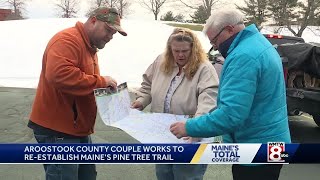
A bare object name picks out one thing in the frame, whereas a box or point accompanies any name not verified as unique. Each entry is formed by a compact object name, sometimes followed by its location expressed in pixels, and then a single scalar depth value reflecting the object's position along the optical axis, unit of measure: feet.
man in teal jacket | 5.36
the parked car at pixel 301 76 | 15.89
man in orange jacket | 6.56
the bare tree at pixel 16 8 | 107.46
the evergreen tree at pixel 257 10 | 83.10
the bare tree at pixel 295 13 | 68.41
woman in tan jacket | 7.06
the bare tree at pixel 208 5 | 104.11
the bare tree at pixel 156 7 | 113.64
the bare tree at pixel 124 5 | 97.24
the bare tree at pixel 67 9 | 102.56
